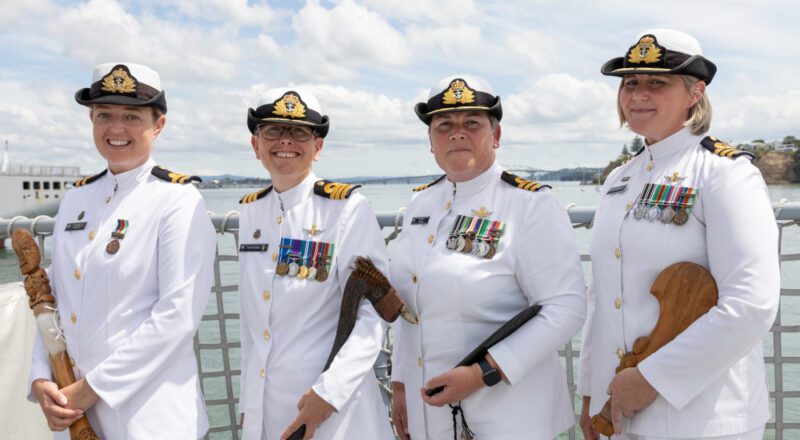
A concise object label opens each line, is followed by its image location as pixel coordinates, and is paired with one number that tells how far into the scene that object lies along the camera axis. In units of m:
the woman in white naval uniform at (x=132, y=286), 2.46
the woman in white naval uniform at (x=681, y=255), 2.06
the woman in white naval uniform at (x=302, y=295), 2.47
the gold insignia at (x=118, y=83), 2.60
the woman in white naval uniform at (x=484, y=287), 2.35
